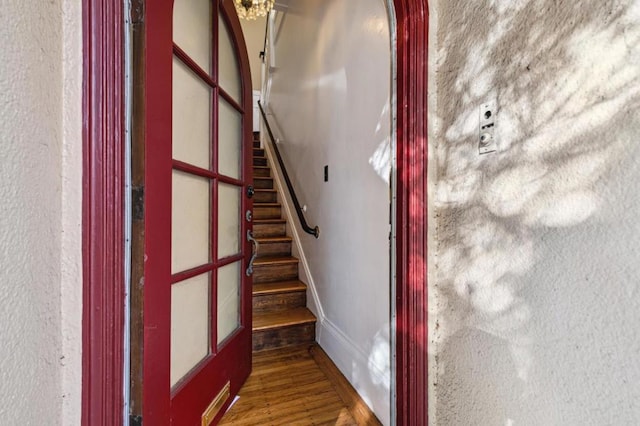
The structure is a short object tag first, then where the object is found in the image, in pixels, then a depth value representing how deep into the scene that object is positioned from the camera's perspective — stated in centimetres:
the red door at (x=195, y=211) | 82
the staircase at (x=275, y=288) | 199
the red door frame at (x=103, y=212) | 65
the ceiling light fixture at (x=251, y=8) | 306
